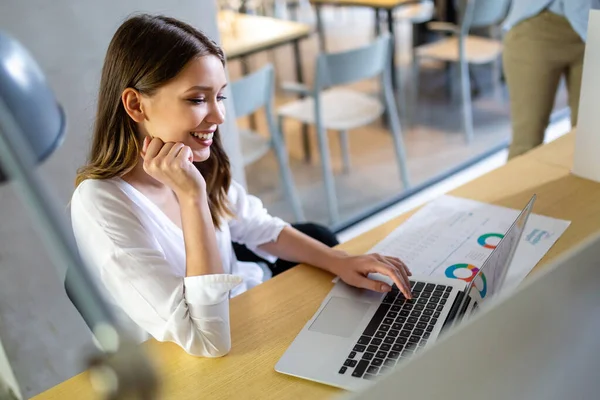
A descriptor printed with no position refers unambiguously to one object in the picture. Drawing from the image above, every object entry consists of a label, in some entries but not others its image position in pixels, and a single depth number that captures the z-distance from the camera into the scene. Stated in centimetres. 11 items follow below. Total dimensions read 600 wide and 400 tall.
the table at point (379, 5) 386
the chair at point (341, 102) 278
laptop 97
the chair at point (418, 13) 424
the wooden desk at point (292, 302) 99
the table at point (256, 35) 308
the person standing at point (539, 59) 196
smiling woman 108
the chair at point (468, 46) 356
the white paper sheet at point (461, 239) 125
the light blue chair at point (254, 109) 248
